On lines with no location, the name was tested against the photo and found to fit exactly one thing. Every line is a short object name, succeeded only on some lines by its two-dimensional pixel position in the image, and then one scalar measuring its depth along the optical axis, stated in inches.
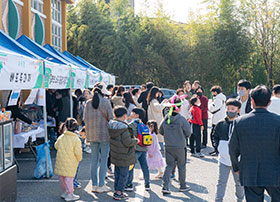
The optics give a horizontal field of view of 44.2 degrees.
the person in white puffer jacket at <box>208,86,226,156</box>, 311.9
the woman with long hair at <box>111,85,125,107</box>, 301.6
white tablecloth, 254.5
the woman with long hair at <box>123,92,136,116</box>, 272.1
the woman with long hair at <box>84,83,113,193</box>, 205.2
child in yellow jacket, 189.8
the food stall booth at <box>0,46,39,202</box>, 169.0
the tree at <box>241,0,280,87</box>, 1006.7
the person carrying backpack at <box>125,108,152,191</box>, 199.9
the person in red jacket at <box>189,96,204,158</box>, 306.5
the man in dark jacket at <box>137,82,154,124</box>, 321.1
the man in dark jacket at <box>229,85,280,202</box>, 117.3
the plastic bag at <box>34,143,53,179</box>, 232.1
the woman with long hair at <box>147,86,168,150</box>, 283.1
